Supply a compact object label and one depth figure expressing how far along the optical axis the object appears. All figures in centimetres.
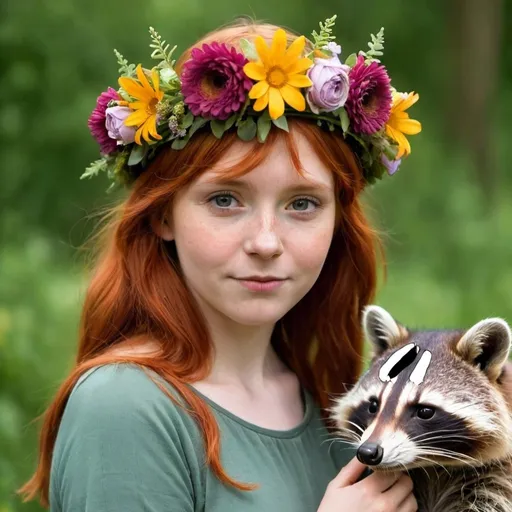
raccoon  238
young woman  228
